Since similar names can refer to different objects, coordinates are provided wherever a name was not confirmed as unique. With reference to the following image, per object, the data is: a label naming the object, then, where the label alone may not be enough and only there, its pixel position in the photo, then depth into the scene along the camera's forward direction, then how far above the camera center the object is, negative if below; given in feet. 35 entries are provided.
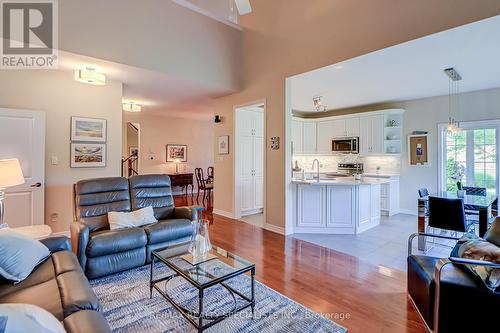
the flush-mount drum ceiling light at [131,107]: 20.28 +4.59
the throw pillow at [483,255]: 5.35 -2.04
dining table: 10.44 -1.77
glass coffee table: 6.10 -2.76
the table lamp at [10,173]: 8.50 -0.31
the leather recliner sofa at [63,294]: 4.02 -2.56
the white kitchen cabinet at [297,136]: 25.30 +2.85
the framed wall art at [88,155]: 14.23 +0.53
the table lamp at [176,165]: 29.84 -0.07
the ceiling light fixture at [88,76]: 12.55 +4.32
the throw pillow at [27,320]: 2.66 -1.75
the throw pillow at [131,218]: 10.03 -2.20
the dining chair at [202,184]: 23.98 -1.91
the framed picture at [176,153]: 29.39 +1.34
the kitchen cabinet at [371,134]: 21.13 +2.58
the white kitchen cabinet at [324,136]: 24.94 +2.85
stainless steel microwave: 22.63 +1.81
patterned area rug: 6.48 -4.06
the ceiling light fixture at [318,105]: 16.46 +3.87
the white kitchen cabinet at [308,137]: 26.03 +2.84
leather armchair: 5.33 -2.92
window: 17.07 +0.72
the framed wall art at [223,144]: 18.86 +1.51
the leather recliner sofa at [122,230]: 8.72 -2.40
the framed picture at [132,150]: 31.37 +1.77
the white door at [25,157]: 11.92 +0.34
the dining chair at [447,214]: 10.85 -2.17
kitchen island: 14.32 -2.37
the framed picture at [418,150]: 19.63 +1.17
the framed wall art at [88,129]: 14.15 +1.99
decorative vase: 7.61 -2.23
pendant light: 13.71 +5.01
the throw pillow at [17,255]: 5.76 -2.17
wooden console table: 28.27 -1.65
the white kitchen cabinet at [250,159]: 18.62 +0.41
